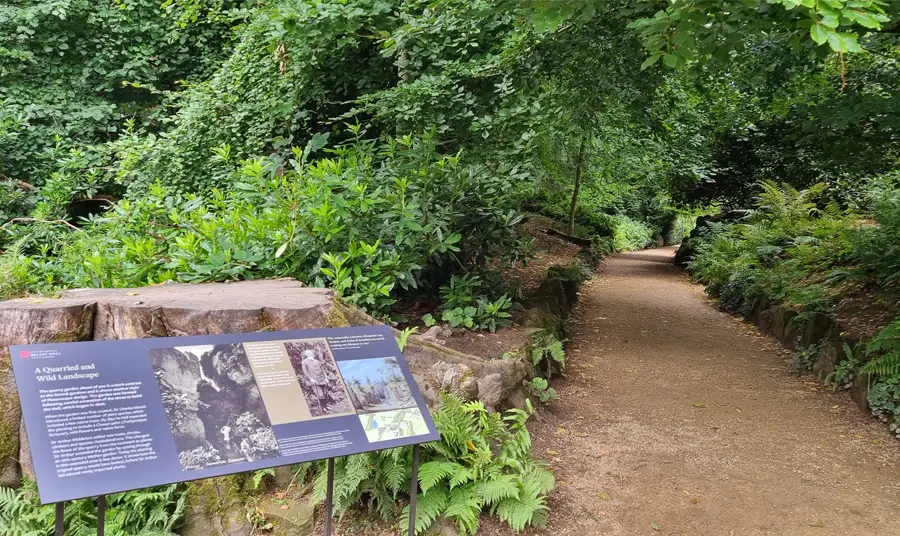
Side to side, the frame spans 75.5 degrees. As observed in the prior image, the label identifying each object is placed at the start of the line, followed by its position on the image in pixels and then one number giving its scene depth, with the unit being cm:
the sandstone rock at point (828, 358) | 628
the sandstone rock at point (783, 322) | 786
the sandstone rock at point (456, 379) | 414
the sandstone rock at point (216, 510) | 362
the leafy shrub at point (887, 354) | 508
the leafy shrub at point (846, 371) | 589
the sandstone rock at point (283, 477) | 387
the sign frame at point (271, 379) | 214
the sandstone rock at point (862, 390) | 549
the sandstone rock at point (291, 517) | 355
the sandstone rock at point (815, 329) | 679
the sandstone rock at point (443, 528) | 345
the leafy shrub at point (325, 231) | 522
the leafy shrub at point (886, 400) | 504
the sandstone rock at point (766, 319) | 868
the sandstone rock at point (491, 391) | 442
